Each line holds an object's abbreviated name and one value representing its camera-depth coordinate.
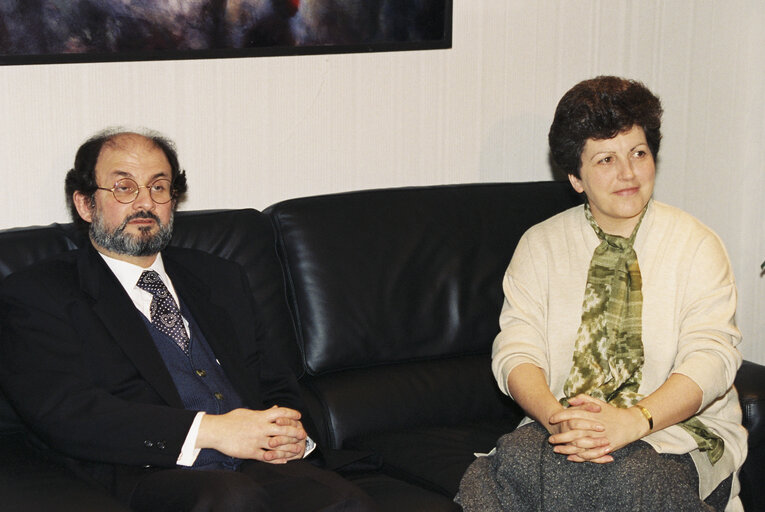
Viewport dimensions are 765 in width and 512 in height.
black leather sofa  2.54
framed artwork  2.55
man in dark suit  2.11
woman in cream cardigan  2.22
